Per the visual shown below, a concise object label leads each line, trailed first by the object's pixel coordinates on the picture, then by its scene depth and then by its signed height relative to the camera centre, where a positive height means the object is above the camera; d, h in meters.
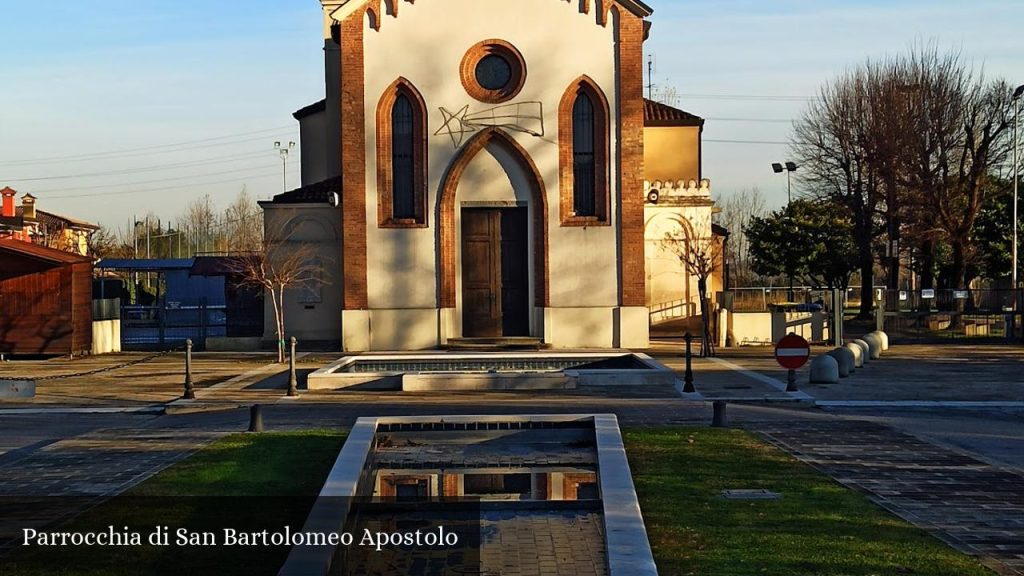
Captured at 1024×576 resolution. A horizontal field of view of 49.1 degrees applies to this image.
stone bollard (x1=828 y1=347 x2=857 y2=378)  24.70 -1.75
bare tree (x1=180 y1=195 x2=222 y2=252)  106.12 +6.12
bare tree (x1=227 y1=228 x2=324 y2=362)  33.19 +0.78
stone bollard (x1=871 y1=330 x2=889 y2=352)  31.50 -1.62
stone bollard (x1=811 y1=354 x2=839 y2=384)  23.22 -1.87
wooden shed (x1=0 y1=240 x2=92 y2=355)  31.94 -0.33
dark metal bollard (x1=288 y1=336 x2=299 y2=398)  21.73 -1.77
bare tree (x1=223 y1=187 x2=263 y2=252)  65.33 +5.36
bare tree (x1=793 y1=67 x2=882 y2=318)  44.28 +5.02
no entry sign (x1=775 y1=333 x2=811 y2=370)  20.16 -1.23
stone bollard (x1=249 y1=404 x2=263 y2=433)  16.11 -1.85
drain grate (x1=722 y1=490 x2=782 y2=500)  10.66 -2.03
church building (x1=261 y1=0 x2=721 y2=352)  33.81 +3.51
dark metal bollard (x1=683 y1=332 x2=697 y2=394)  21.67 -1.89
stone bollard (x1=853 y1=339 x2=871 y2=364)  28.01 -1.76
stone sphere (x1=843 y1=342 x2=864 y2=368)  26.36 -1.72
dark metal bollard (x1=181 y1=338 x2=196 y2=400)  21.05 -1.79
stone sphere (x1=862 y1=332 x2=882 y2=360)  29.92 -1.68
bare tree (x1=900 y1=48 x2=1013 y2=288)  41.34 +4.97
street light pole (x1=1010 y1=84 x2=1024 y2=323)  40.78 +5.68
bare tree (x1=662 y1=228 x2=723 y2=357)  31.33 +0.96
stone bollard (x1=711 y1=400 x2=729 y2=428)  16.40 -1.96
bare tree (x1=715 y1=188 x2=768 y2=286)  78.81 +3.26
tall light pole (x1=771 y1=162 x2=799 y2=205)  57.15 +6.27
